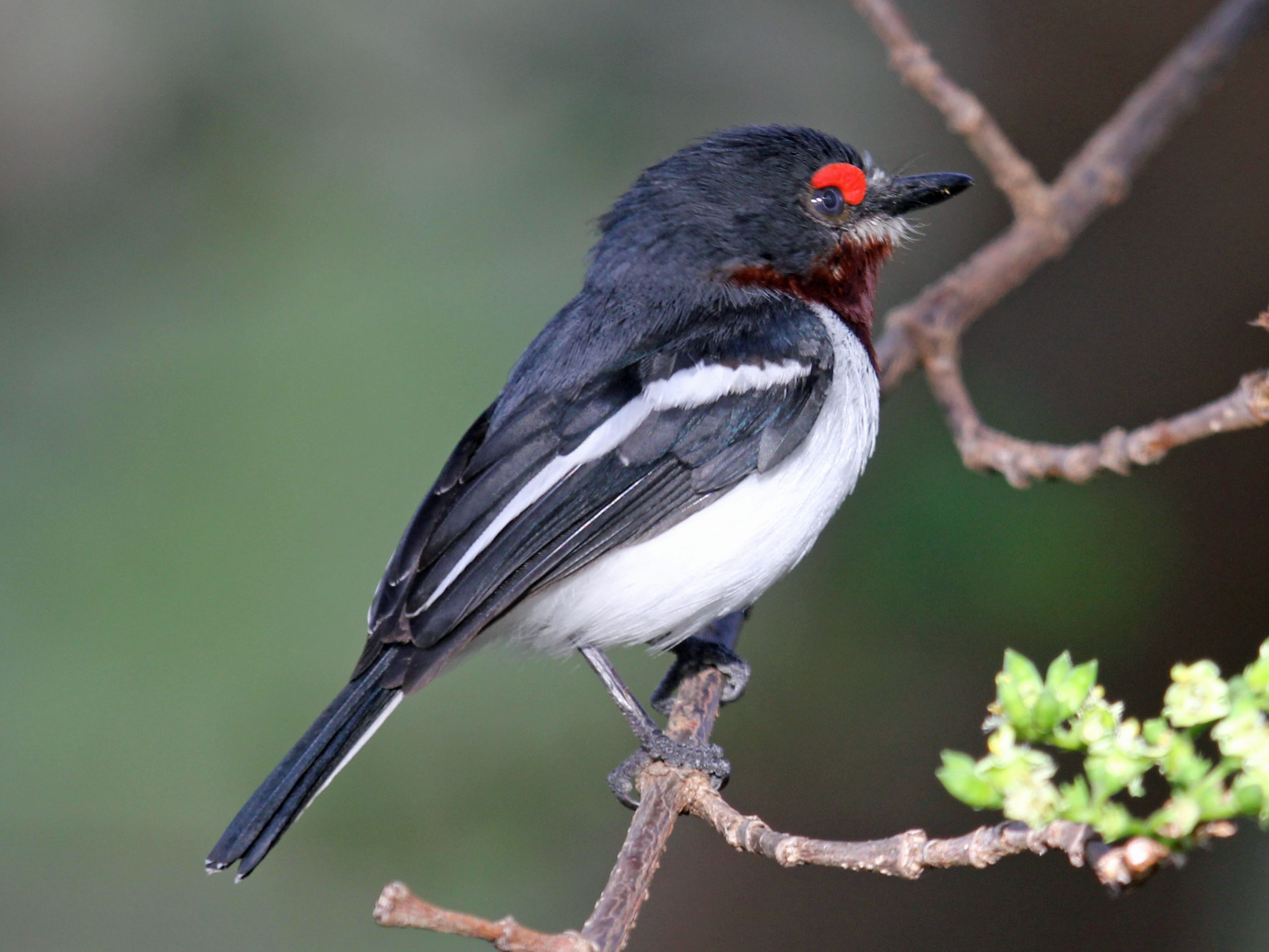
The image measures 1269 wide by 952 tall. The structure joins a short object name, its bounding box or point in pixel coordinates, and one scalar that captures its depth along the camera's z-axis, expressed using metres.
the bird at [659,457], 2.31
